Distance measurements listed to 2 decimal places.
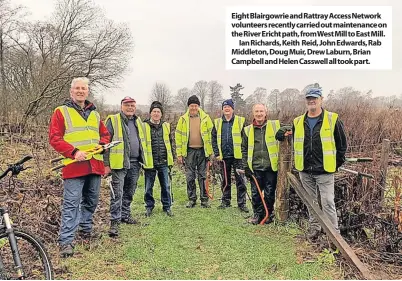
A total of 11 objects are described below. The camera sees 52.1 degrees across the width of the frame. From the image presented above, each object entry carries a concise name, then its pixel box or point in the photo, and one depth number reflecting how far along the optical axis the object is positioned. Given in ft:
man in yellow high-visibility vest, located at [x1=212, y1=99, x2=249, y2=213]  22.77
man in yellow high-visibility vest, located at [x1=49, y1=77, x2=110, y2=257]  14.97
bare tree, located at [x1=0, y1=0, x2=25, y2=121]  85.75
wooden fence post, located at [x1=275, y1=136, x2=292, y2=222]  19.26
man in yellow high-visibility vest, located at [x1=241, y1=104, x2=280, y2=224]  19.52
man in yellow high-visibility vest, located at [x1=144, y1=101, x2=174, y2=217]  21.72
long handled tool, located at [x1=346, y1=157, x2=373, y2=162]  16.33
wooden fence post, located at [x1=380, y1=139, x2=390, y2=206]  18.83
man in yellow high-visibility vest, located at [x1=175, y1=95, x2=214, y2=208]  23.56
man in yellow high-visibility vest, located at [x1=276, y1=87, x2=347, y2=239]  15.66
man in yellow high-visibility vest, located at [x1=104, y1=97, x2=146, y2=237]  18.47
